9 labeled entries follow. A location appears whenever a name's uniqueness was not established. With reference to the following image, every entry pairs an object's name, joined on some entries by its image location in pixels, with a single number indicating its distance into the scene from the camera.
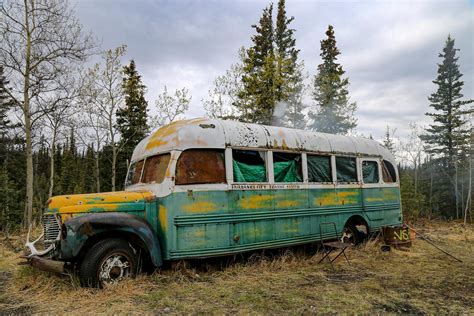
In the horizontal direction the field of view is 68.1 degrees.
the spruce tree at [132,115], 27.80
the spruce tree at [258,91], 24.14
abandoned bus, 5.41
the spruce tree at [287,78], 24.38
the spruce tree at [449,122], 31.11
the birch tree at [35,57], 12.57
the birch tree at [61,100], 13.34
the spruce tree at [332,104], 26.81
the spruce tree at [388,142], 41.80
